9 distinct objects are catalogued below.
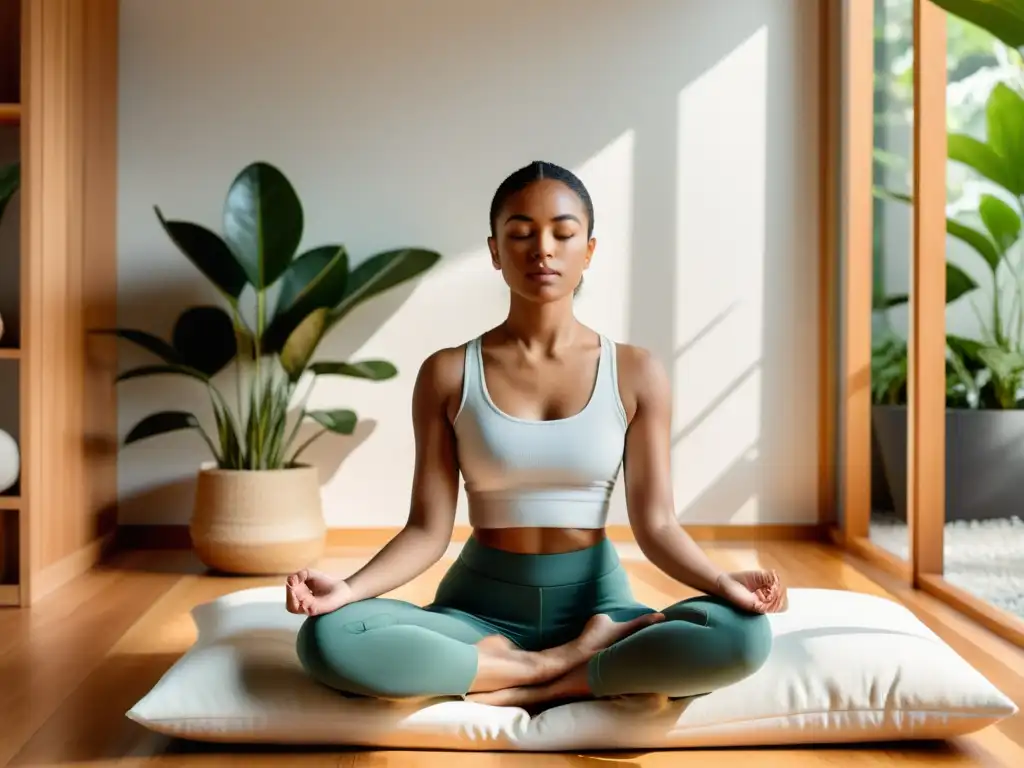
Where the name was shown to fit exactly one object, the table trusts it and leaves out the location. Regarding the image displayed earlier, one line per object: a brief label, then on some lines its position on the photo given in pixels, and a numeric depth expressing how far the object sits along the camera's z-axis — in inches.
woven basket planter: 124.6
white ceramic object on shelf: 108.3
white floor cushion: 67.2
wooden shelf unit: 110.4
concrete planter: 138.3
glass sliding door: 128.0
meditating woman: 65.6
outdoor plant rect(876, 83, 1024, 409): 134.0
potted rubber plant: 124.2
